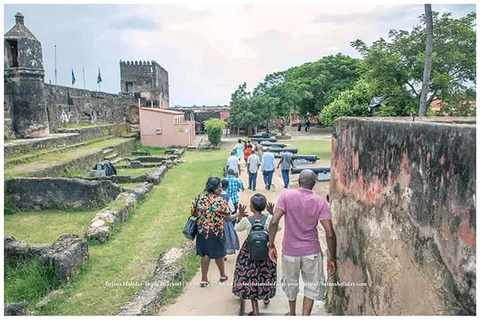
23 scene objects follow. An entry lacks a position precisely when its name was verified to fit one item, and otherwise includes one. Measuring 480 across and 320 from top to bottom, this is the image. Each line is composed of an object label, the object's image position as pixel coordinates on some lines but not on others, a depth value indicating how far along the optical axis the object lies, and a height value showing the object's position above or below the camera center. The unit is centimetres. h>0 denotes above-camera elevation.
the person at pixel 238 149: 1466 -48
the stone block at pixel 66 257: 565 -163
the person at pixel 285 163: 1130 -77
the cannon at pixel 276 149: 2002 -69
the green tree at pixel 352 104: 1908 +137
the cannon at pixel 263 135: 2843 -1
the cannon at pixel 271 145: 2156 -53
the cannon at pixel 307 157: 1633 -88
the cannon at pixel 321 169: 1271 -107
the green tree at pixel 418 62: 1467 +253
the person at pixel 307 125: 3862 +85
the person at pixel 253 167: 1091 -83
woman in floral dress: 470 -94
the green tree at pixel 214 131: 2536 +27
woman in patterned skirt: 411 -134
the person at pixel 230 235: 581 -140
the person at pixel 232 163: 1007 -66
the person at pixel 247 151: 1449 -55
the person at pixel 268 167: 1101 -85
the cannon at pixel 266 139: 2599 -26
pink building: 2627 +46
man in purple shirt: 346 -88
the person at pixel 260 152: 1672 -71
